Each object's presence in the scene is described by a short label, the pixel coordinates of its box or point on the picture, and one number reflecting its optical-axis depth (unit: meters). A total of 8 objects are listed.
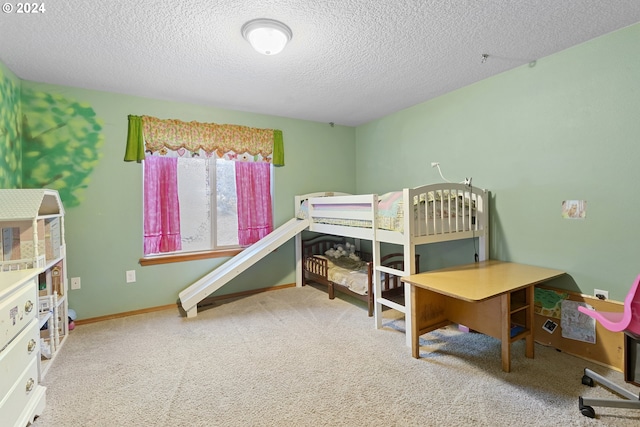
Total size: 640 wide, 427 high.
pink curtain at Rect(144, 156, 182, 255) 3.21
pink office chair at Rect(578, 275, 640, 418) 1.48
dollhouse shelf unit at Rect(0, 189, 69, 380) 1.97
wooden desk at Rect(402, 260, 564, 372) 1.96
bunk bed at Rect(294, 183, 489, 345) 2.40
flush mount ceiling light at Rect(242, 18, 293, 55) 1.88
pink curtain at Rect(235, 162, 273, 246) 3.68
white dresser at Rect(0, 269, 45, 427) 1.30
